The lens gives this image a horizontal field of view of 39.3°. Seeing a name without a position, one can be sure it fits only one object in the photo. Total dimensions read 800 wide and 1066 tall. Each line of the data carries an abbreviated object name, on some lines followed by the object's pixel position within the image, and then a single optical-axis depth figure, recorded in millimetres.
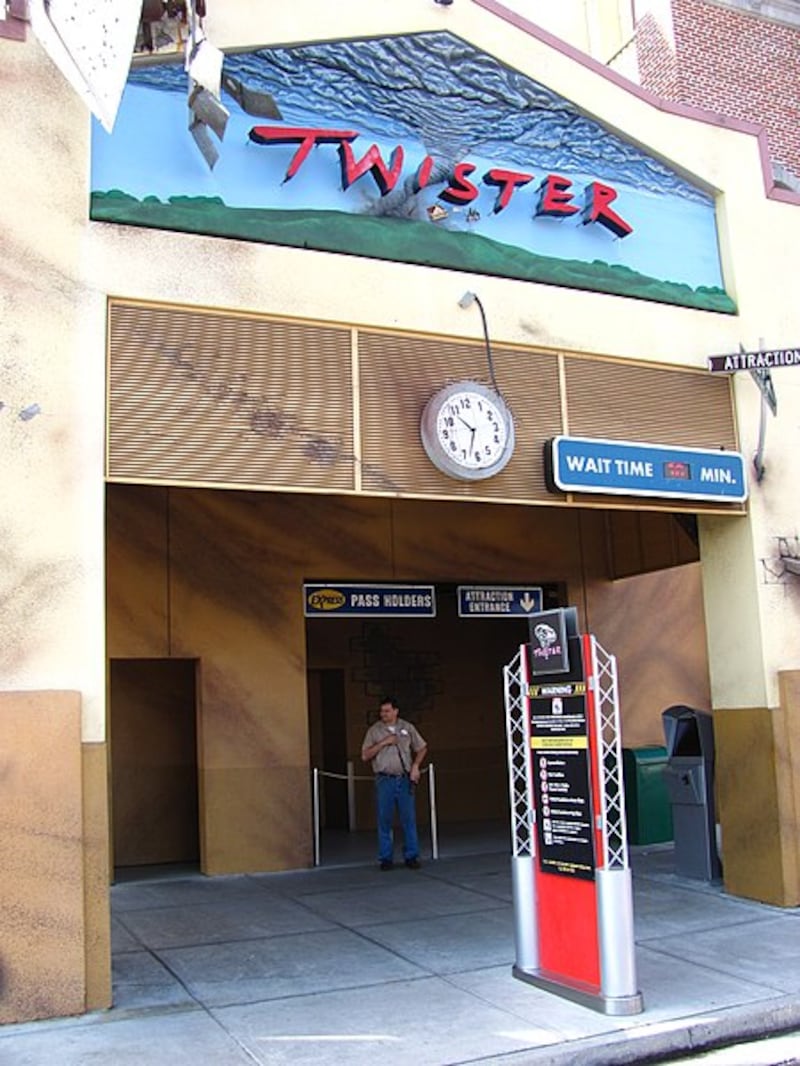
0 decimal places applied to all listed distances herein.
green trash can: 12961
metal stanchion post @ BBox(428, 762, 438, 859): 12402
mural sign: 8312
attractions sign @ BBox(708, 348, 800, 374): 9367
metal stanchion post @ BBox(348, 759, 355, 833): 15305
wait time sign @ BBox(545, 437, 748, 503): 9195
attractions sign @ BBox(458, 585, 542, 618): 13530
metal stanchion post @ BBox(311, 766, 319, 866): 12232
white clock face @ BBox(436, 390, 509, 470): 8773
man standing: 11742
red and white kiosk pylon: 6777
